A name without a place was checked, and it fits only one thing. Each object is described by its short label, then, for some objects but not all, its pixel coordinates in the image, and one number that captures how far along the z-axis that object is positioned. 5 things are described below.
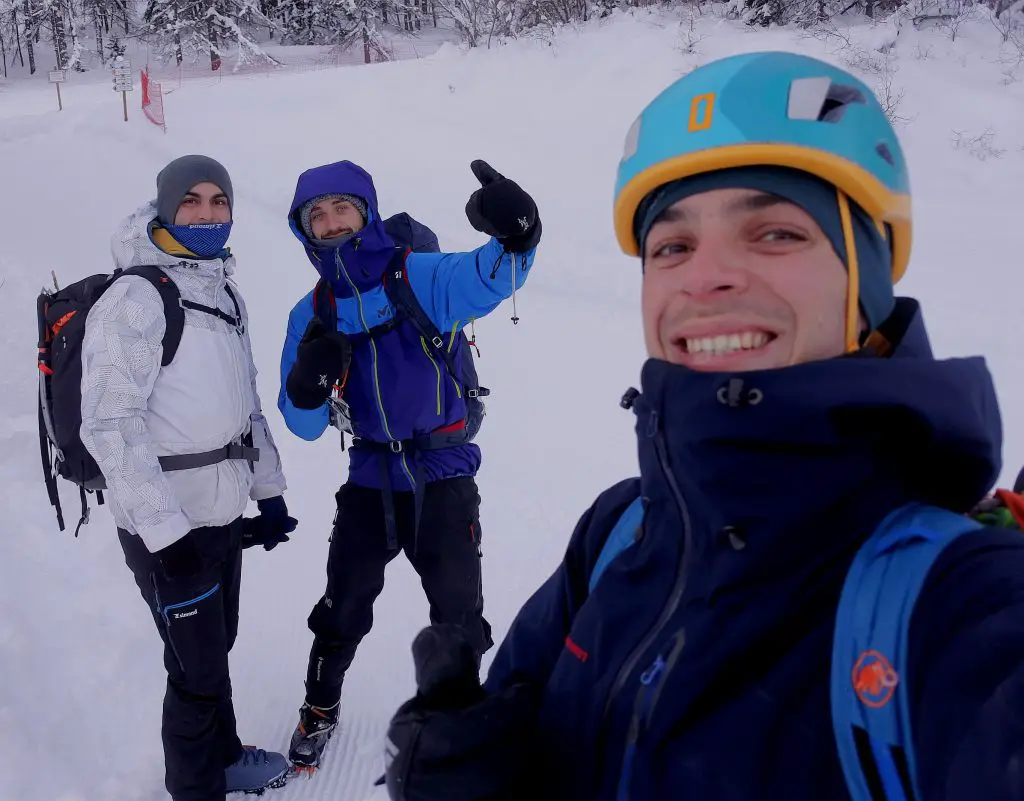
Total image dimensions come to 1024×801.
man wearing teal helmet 0.83
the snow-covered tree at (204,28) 25.97
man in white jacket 2.43
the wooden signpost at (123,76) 12.99
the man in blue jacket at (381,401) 2.87
